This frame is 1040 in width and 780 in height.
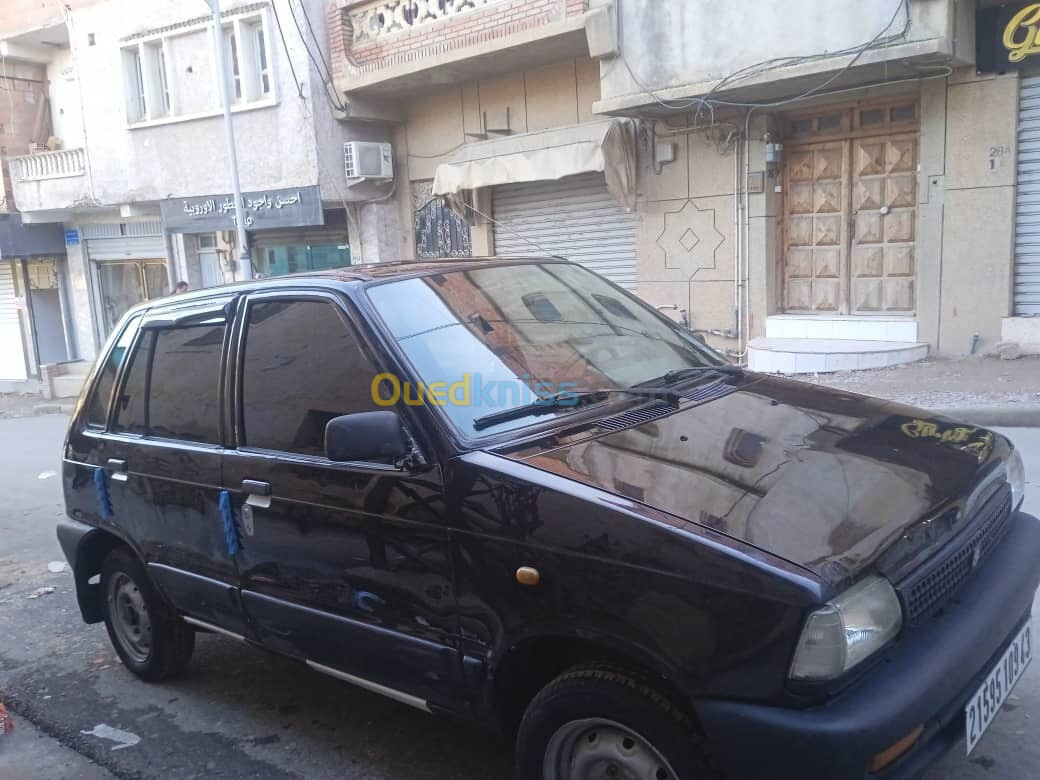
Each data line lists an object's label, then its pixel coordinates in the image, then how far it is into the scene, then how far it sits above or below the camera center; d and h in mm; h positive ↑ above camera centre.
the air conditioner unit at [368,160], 15375 +1768
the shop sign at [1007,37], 9023 +1931
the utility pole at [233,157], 14633 +1876
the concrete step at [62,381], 19359 -2149
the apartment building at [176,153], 15648 +2315
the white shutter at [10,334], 23344 -1320
